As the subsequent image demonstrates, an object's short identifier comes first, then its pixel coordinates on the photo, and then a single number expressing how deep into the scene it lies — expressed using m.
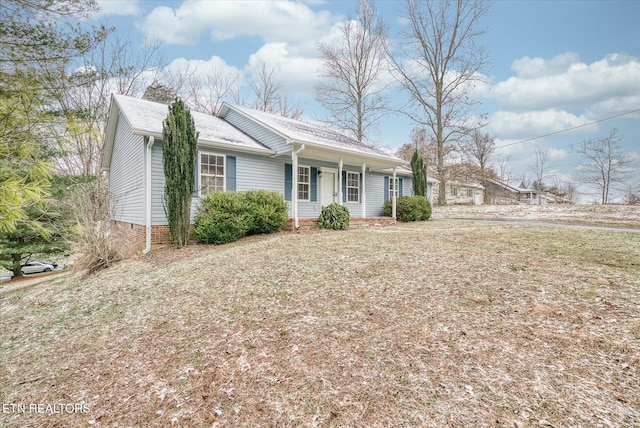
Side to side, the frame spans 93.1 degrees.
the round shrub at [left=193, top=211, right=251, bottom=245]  8.42
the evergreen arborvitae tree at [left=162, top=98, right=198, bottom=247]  8.23
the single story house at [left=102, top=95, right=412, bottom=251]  9.08
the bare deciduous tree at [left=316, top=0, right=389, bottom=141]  21.80
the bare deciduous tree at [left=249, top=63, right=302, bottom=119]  23.92
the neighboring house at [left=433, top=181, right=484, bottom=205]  31.76
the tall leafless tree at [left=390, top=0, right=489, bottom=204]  20.09
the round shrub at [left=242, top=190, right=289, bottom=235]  9.09
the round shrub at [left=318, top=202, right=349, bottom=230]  10.52
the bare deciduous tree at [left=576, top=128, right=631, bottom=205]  25.55
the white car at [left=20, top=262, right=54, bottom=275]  20.89
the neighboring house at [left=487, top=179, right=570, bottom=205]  35.06
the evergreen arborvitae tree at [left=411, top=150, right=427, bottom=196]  15.63
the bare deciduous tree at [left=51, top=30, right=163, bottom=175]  15.94
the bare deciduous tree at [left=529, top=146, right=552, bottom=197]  32.41
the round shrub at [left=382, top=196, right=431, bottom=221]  14.16
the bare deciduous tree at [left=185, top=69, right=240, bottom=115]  21.88
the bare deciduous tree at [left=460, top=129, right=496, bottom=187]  23.11
